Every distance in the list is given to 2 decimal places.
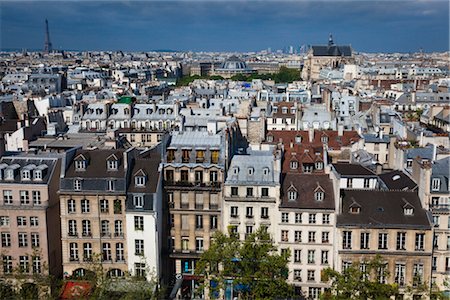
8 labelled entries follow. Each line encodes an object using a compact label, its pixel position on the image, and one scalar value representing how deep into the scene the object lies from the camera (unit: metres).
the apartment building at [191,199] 55.38
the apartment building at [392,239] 50.78
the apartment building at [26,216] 53.91
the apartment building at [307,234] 53.22
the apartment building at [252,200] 54.25
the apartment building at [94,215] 53.81
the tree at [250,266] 43.31
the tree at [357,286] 39.72
